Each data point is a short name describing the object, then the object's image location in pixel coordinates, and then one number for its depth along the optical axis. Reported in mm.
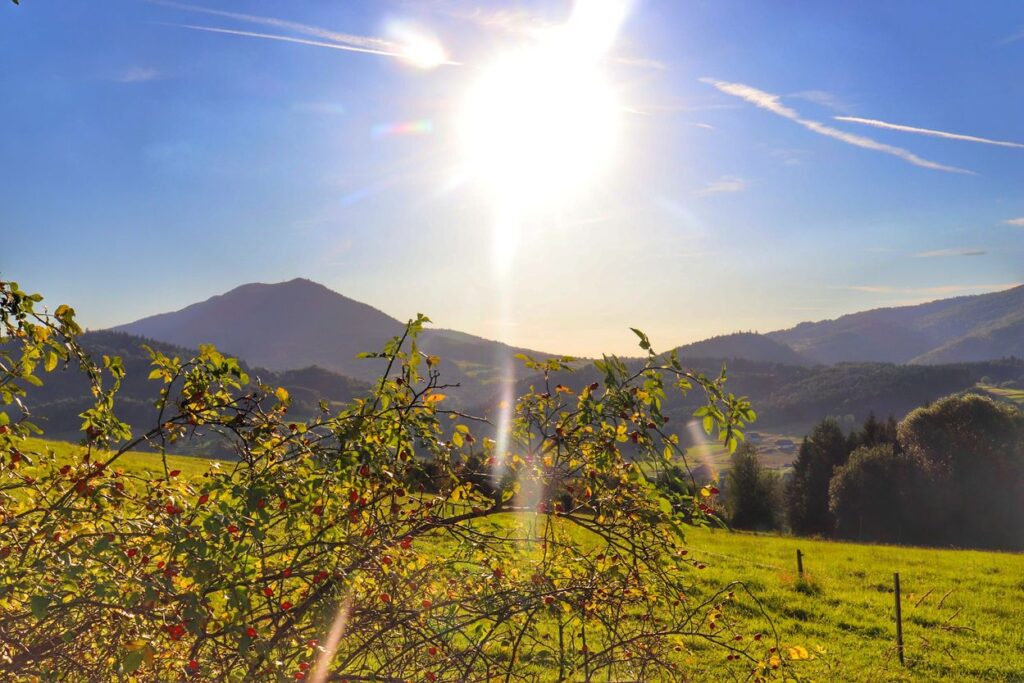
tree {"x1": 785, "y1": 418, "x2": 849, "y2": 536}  66750
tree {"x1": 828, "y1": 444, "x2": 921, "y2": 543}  60656
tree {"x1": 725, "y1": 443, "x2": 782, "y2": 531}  64062
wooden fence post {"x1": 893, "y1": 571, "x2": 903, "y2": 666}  13406
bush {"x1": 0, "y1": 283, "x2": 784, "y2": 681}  3453
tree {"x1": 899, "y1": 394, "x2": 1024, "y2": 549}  59062
